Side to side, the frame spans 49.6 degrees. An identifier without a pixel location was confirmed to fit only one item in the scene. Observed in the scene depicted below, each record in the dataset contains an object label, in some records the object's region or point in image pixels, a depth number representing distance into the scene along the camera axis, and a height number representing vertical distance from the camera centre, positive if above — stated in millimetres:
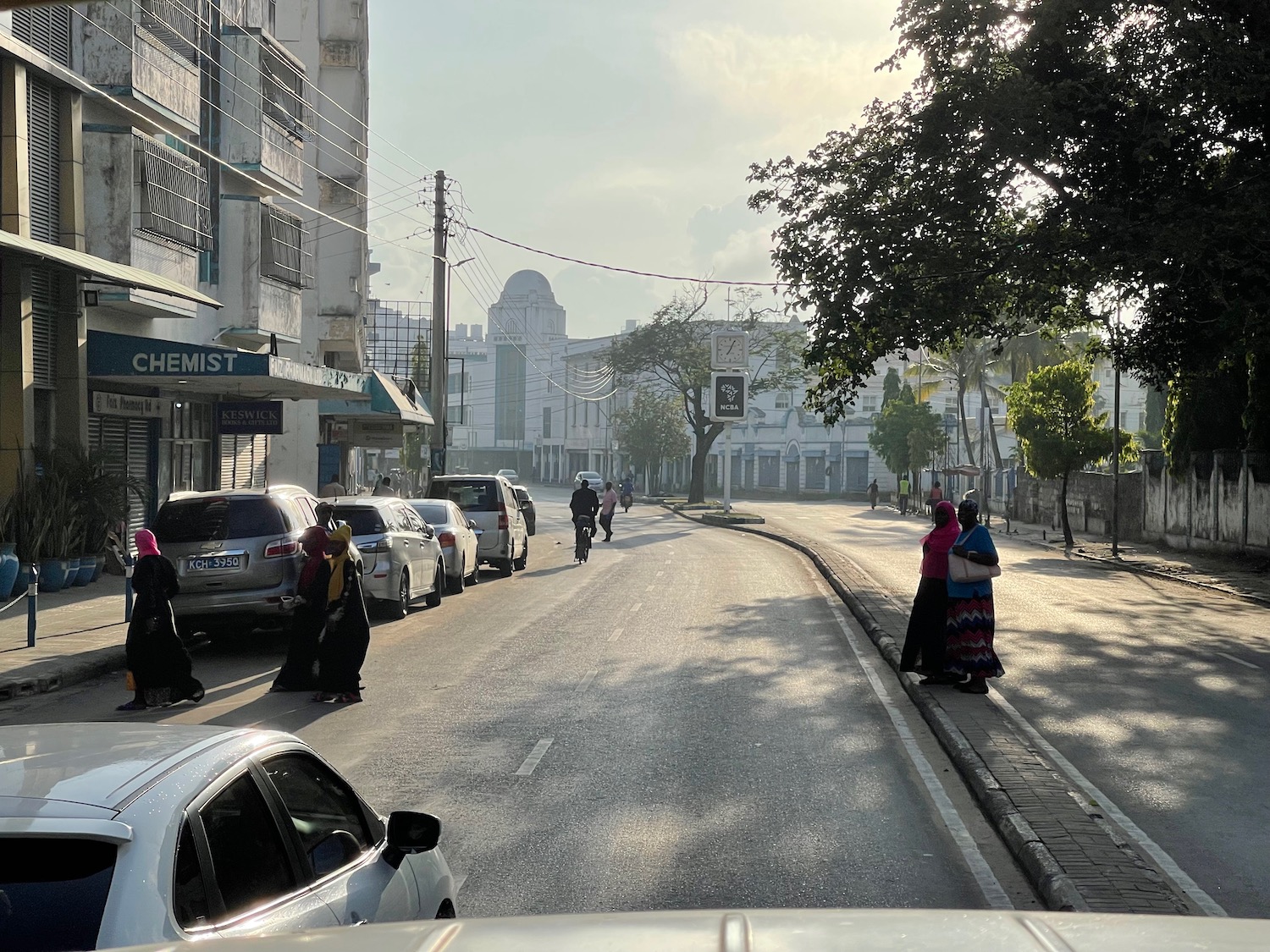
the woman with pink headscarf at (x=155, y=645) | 11750 -1654
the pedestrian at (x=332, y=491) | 28625 -752
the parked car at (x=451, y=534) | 22891 -1311
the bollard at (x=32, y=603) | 14541 -1622
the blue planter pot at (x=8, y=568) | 18891 -1617
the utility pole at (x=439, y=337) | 38969 +3432
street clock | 60375 +4924
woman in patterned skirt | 12312 -1429
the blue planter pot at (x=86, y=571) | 21844 -1920
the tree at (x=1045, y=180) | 21391 +4937
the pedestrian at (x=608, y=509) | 40350 -1493
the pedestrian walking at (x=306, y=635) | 12695 -1670
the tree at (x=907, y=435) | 77375 +1643
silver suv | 15359 -1139
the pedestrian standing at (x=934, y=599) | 12719 -1282
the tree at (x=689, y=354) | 73438 +5742
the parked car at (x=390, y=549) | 18109 -1278
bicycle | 31234 -1774
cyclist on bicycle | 31250 -1204
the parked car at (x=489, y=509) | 27312 -1067
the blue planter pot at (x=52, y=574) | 20766 -1870
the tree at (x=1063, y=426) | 40281 +1123
